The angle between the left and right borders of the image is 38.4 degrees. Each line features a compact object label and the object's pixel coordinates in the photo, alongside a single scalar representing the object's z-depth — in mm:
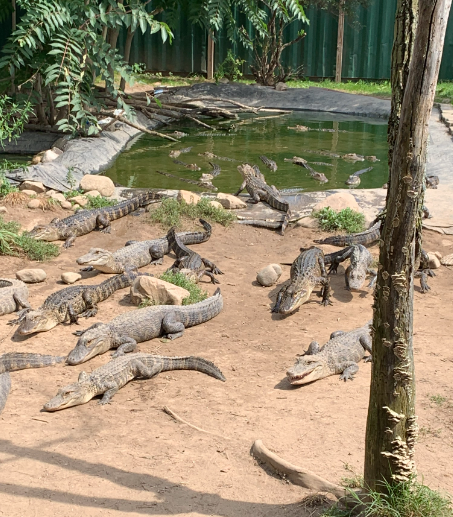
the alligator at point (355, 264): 6413
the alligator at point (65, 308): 5410
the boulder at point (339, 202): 8383
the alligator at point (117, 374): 4285
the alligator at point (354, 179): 10453
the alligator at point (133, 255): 6707
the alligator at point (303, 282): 5961
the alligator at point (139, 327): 5074
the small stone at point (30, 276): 6488
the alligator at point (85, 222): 7617
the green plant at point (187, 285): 6082
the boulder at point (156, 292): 5980
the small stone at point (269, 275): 6617
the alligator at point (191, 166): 11312
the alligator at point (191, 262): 6820
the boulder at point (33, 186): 8953
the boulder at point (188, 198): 8664
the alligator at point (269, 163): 11495
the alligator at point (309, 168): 10742
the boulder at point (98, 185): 9312
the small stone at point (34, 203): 8516
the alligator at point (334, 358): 4645
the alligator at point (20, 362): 4680
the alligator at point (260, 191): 8812
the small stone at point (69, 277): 6531
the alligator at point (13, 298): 5832
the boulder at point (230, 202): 8945
